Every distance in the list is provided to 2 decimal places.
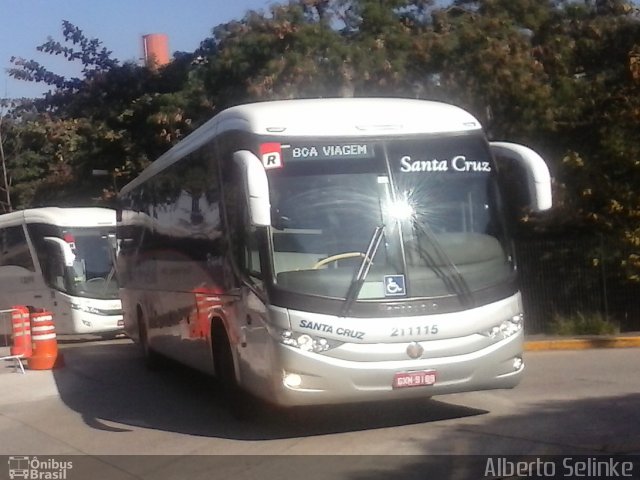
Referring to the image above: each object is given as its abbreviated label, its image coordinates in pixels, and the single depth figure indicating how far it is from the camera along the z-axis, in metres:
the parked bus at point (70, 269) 24.69
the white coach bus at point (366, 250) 10.23
